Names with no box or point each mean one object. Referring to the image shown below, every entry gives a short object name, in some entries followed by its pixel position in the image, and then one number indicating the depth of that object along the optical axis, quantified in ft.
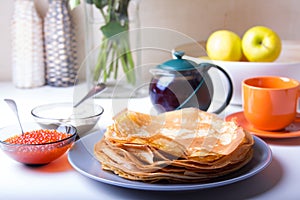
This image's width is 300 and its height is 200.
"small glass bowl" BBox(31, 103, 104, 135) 3.01
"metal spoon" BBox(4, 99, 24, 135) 2.87
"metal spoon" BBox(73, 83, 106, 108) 3.45
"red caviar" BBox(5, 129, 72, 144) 2.63
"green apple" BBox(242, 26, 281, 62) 3.79
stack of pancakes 2.29
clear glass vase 3.97
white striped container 4.30
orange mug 3.02
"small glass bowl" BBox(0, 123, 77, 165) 2.52
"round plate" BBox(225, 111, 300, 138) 3.01
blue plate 2.22
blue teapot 3.25
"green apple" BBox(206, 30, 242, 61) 3.86
